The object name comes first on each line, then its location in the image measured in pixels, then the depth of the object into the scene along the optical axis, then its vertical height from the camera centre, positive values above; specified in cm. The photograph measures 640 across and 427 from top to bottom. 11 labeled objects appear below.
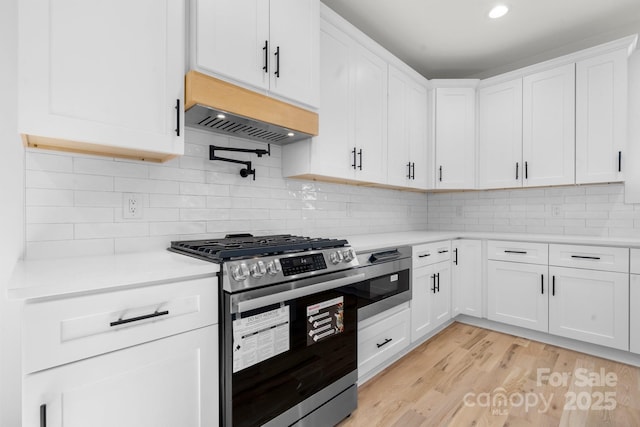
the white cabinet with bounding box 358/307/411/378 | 209 -87
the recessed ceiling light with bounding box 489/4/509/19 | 253 +160
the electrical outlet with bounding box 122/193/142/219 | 166 +3
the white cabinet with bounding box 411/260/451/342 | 263 -75
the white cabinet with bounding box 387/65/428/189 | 293 +78
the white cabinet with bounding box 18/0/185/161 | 114 +54
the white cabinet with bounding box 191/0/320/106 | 156 +90
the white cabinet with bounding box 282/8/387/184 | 224 +71
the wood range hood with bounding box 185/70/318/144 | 153 +53
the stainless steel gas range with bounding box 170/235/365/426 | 130 -53
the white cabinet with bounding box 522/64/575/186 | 294 +81
